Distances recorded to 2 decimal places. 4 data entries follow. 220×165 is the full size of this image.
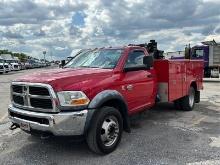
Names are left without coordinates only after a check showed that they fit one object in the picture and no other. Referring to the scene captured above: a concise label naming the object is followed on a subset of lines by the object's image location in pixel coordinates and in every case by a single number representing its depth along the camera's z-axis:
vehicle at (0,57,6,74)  20.23
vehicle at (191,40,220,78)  13.21
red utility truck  2.83
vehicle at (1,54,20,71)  24.26
